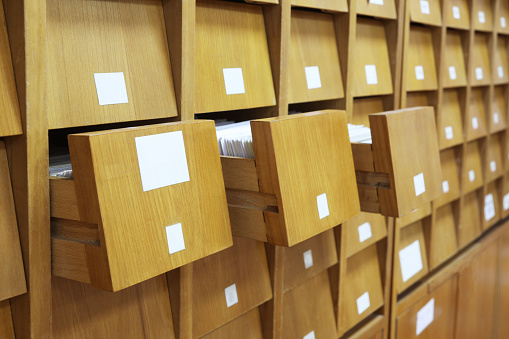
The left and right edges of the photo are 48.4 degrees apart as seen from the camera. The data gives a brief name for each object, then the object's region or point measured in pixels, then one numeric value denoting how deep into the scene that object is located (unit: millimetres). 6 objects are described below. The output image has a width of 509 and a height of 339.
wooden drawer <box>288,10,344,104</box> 1761
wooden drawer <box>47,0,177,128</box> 1121
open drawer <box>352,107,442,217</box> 1567
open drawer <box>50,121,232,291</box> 984
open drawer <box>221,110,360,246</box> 1245
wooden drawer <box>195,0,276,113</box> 1454
